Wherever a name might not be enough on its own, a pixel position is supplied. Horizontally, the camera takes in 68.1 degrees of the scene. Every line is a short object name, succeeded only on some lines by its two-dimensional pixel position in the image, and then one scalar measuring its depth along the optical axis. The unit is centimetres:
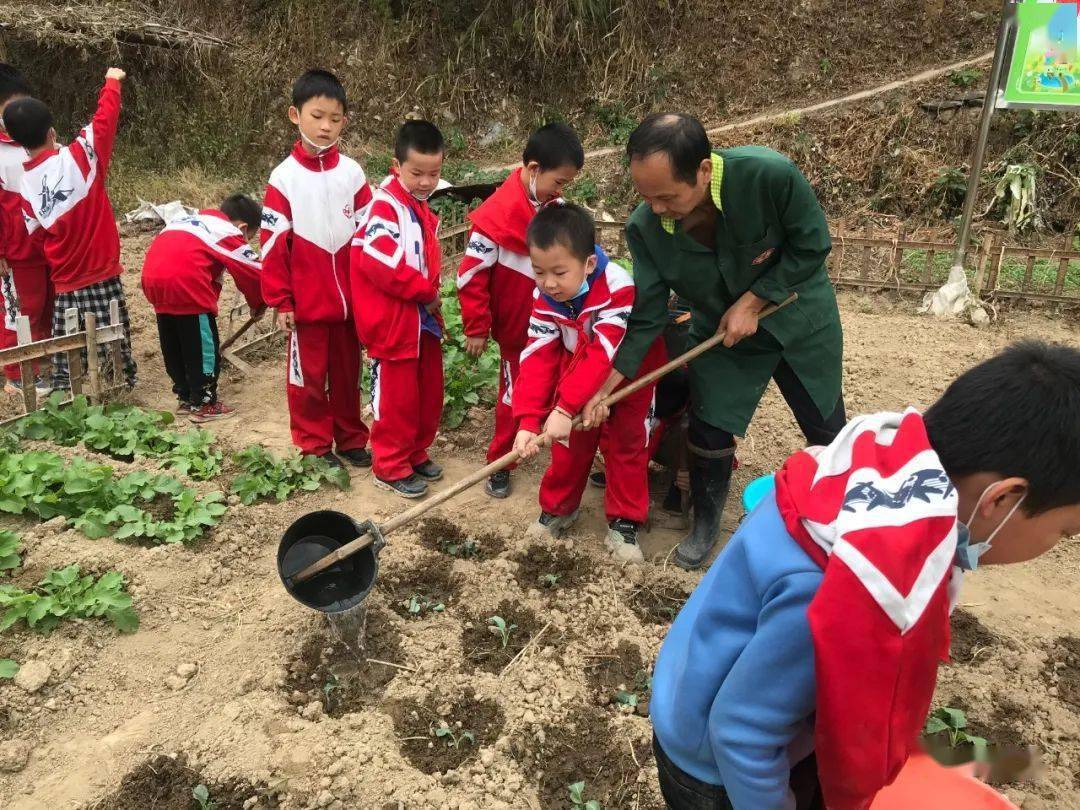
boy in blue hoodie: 114
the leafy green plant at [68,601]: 301
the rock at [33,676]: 279
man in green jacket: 293
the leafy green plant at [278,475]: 408
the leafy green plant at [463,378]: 514
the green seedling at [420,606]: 329
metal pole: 596
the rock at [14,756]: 254
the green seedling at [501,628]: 314
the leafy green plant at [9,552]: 322
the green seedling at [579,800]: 245
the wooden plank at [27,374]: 455
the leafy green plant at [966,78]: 981
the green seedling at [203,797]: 241
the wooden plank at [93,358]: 479
